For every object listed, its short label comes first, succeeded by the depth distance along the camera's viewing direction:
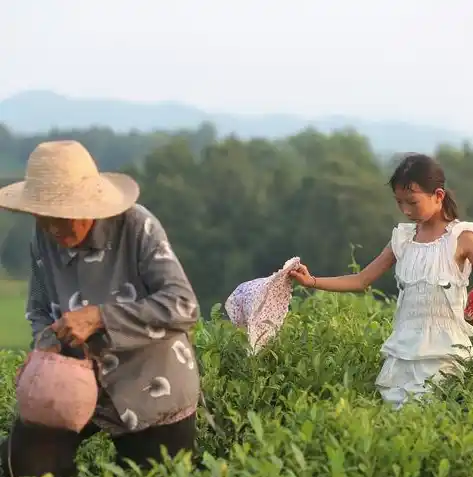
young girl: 7.17
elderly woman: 5.02
